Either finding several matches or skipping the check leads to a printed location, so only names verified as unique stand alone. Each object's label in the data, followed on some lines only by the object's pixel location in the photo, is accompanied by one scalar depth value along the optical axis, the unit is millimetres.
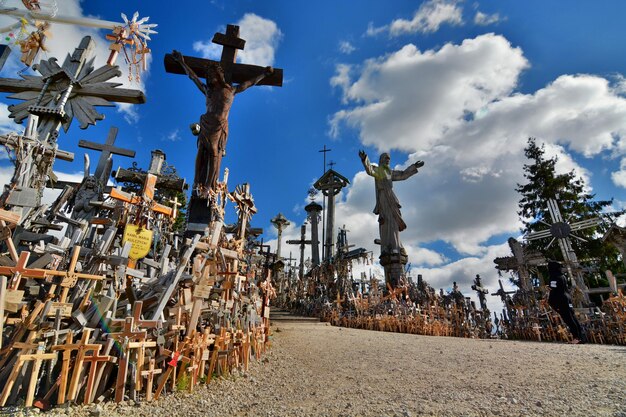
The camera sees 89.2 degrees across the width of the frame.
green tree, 17406
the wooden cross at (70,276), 3656
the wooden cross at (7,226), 3836
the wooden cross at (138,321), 3459
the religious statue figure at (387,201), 13758
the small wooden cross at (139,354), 3318
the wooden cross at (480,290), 13333
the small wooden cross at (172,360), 3451
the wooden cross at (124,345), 3211
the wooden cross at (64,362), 2977
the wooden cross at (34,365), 2887
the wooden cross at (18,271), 3443
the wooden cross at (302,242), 25938
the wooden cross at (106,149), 9391
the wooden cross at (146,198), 5672
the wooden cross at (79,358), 3010
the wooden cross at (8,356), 2869
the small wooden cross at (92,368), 3074
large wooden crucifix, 8016
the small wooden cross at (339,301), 13261
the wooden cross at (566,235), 13254
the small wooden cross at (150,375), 3334
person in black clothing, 9547
